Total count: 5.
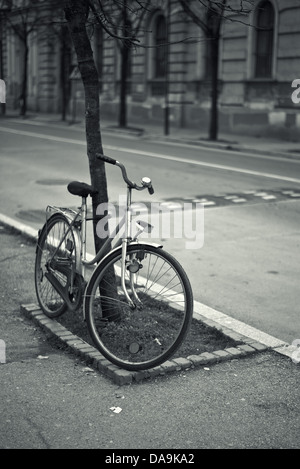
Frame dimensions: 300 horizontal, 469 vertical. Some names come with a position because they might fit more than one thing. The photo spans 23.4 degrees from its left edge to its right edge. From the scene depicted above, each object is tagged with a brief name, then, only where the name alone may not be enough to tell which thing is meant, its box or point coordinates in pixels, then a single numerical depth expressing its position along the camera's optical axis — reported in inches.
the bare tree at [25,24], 1413.6
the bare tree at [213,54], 909.8
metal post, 1018.7
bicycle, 186.2
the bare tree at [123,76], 1131.3
